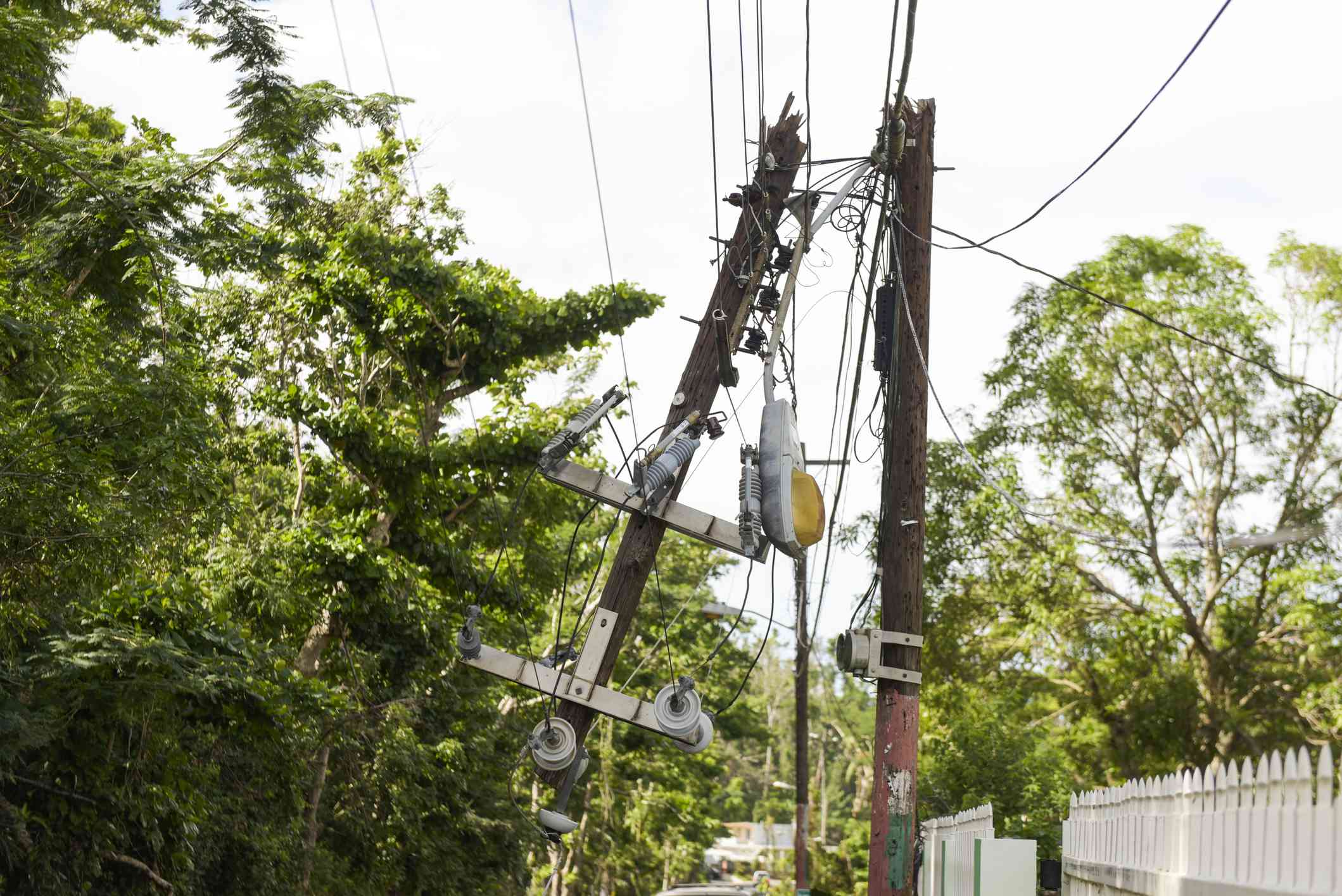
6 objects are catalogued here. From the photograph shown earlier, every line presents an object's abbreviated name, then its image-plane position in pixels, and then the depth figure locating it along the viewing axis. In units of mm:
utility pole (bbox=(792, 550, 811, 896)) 22062
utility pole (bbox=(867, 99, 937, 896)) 8125
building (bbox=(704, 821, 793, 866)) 76938
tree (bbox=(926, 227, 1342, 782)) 21828
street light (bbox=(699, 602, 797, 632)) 29002
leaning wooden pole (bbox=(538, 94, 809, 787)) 8383
